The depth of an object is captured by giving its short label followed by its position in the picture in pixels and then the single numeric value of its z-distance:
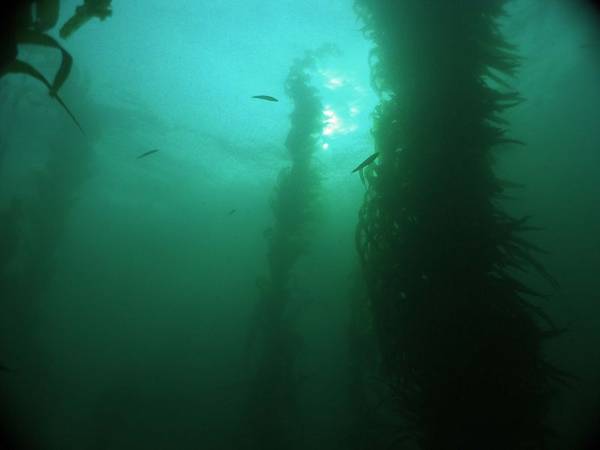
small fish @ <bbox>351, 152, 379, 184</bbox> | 3.66
